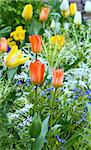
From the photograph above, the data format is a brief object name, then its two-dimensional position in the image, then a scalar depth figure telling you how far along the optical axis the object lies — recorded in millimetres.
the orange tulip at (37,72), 2234
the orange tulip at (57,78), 2285
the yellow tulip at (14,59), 2363
